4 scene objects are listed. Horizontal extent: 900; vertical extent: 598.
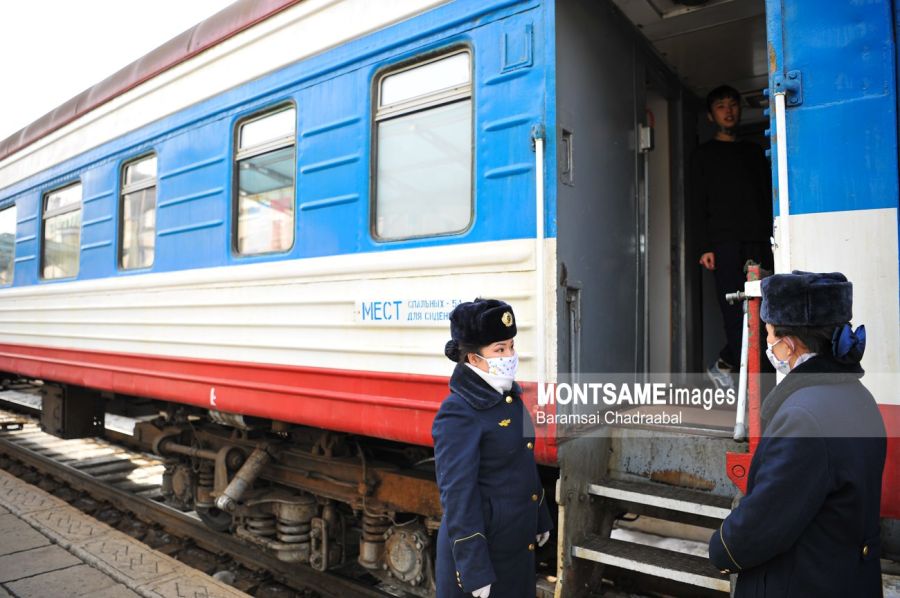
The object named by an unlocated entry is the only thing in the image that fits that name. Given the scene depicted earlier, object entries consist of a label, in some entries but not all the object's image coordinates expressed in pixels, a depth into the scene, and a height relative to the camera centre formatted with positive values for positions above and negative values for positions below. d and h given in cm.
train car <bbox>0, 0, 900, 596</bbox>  233 +48
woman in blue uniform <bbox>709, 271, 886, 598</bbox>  148 -32
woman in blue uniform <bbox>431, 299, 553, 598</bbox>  203 -41
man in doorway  353 +68
